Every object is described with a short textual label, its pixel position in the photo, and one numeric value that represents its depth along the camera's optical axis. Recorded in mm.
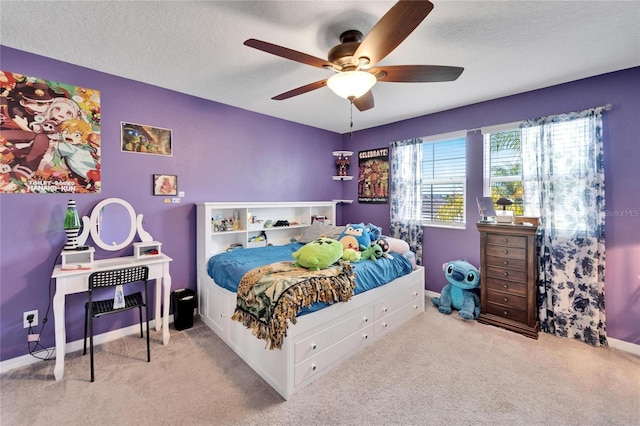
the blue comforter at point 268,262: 2431
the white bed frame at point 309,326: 1921
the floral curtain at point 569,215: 2561
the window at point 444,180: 3562
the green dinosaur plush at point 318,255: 2275
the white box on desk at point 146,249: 2629
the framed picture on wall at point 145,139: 2725
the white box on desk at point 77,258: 2203
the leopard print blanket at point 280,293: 1846
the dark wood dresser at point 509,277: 2730
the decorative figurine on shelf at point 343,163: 4750
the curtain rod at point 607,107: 2500
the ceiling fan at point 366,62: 1429
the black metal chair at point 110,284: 2070
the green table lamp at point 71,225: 2266
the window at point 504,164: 3098
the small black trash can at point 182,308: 2807
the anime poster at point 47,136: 2191
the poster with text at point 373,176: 4328
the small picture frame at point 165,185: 2908
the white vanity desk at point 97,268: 2051
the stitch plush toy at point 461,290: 3105
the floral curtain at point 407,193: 3844
